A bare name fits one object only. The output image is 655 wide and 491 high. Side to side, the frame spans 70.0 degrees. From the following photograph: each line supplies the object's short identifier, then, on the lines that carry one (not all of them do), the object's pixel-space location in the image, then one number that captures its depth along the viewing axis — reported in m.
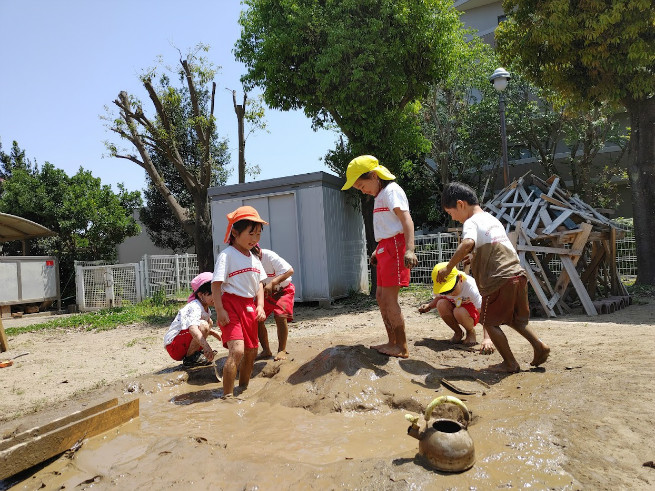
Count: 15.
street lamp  11.09
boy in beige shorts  3.92
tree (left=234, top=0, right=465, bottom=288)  10.38
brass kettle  2.27
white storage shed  10.52
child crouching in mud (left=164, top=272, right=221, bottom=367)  4.82
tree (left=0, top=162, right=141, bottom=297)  17.50
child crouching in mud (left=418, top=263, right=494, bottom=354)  4.91
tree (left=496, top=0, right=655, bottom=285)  9.27
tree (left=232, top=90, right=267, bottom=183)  16.41
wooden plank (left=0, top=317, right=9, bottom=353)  7.46
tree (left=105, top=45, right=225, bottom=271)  14.07
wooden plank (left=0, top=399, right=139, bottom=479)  2.62
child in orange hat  3.94
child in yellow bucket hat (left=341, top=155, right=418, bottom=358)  4.12
